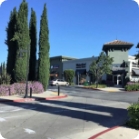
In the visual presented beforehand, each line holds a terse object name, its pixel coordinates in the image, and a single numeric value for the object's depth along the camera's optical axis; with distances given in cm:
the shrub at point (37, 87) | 1351
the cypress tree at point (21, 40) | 1338
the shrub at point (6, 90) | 1168
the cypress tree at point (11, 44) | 1459
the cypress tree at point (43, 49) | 1473
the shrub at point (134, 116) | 448
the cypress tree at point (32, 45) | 1585
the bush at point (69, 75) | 2822
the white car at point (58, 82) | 2729
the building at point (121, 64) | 2522
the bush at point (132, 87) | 1818
